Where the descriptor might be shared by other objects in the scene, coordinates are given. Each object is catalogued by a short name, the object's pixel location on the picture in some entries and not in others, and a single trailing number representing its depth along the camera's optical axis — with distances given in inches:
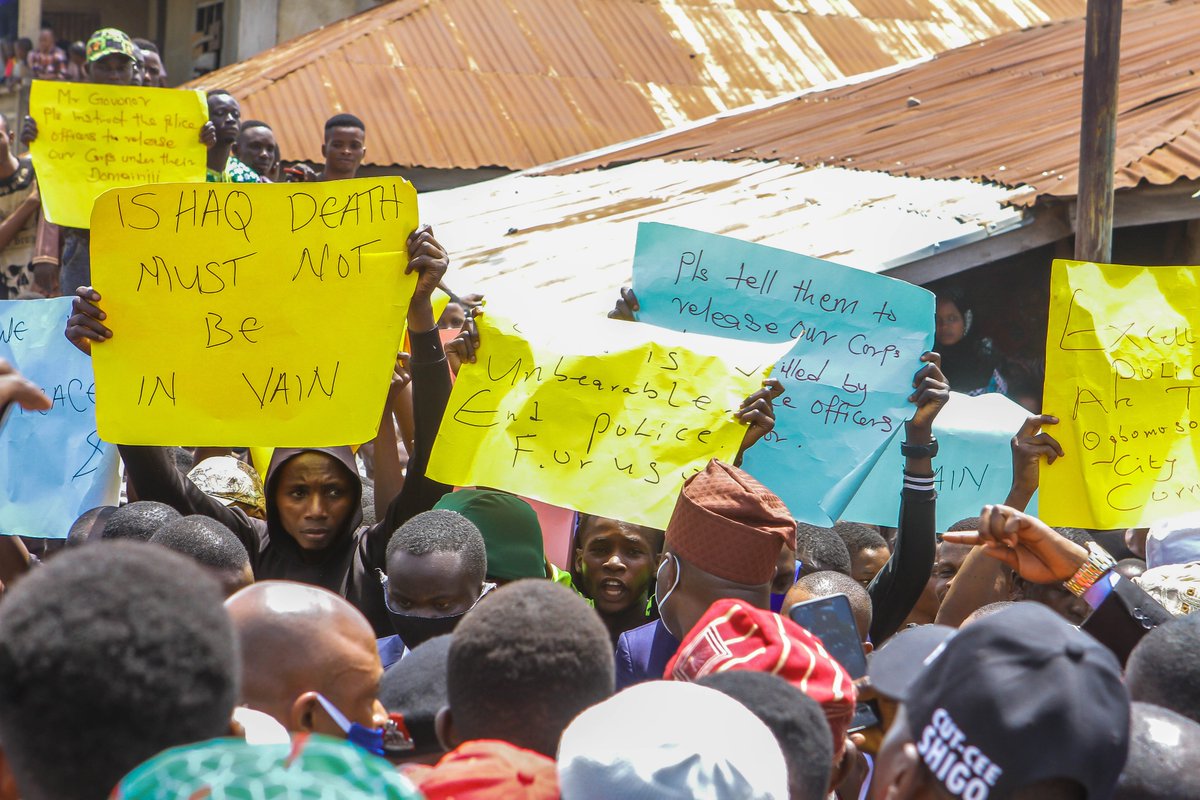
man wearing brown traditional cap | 140.1
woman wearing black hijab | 349.1
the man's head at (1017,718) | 75.2
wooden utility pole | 262.2
